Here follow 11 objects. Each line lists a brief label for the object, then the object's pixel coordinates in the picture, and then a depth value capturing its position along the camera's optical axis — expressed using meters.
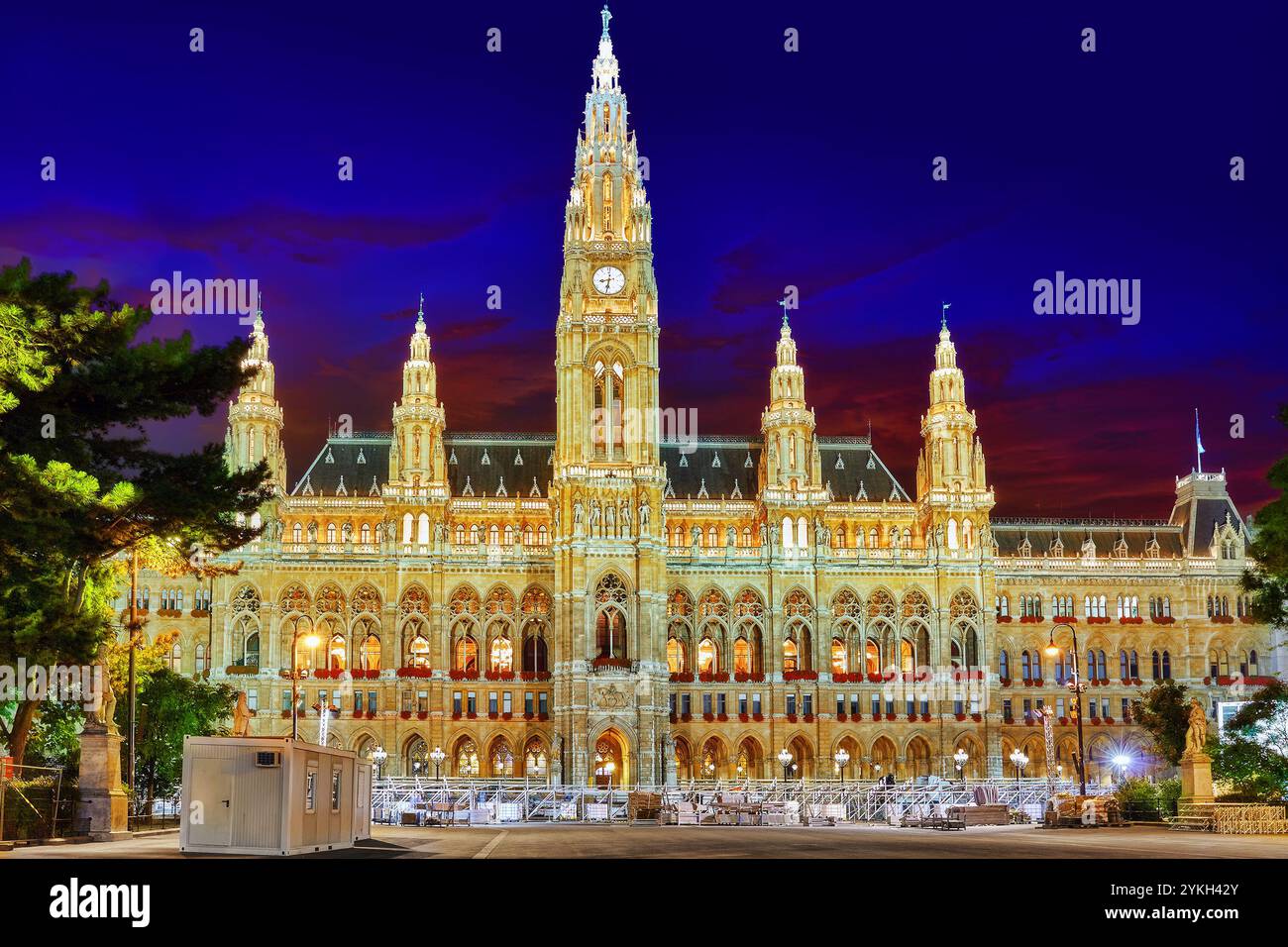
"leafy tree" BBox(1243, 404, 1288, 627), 50.50
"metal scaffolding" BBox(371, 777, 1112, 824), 67.19
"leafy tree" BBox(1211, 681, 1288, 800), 53.25
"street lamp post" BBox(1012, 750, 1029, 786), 97.94
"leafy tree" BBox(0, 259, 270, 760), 40.69
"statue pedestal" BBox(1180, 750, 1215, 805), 50.53
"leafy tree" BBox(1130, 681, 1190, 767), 79.62
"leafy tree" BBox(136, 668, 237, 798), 69.56
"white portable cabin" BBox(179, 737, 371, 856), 33.44
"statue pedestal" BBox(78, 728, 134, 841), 43.00
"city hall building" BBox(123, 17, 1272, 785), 106.19
